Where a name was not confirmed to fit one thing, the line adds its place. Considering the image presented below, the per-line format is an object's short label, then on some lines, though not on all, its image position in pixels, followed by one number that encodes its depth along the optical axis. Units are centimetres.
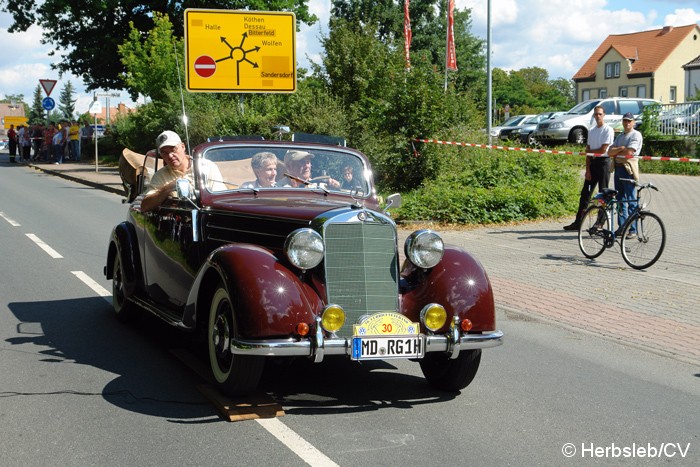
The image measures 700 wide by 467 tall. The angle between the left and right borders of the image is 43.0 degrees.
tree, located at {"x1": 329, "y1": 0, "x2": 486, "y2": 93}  6650
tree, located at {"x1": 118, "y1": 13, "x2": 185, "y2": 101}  2967
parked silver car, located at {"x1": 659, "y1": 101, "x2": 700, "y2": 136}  2586
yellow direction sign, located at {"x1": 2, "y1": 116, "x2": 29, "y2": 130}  7196
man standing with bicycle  1273
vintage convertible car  509
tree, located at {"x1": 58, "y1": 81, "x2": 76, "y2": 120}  12534
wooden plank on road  513
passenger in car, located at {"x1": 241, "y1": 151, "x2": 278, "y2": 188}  655
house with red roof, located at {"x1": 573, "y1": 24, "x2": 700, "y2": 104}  9075
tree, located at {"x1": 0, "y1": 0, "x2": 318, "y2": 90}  4222
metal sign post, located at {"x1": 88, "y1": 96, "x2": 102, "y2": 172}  3452
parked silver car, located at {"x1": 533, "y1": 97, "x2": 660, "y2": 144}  3084
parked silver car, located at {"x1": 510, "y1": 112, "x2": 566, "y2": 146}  3127
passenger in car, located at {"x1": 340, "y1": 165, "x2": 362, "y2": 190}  668
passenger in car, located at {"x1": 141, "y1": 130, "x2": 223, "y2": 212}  719
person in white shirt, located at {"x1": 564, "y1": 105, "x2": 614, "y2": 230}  1371
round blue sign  3897
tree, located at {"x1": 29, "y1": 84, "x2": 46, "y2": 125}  11704
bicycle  1082
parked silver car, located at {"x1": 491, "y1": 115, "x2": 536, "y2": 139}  3910
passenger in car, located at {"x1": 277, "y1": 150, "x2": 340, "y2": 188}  655
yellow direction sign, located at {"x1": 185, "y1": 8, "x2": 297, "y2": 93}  2047
